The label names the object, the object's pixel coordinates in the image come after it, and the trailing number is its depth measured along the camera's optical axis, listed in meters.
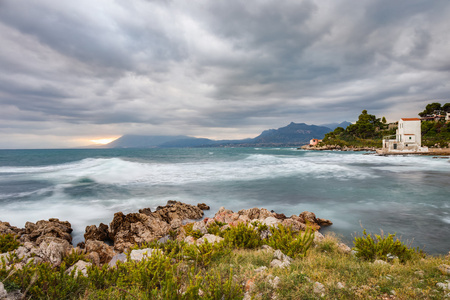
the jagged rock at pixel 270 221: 8.24
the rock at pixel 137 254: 5.30
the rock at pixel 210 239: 6.59
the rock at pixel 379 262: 4.90
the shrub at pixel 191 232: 7.73
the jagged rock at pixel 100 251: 7.12
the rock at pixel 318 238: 7.07
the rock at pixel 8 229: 9.23
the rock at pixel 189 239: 7.06
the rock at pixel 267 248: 6.23
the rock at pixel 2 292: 3.16
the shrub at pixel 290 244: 5.74
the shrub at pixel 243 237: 6.80
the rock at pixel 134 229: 8.53
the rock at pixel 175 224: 10.09
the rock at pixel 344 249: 6.45
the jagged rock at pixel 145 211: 12.02
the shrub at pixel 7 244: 6.49
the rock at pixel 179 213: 11.64
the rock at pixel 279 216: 11.00
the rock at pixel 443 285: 3.75
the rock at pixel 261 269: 4.56
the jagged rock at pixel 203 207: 14.98
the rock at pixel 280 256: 5.28
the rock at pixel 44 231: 8.70
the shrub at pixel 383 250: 5.73
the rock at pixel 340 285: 3.83
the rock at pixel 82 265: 5.00
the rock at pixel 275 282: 3.89
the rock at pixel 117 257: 7.21
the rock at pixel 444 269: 4.34
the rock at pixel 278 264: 4.76
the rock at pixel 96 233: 9.37
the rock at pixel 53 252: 5.64
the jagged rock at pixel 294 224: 8.66
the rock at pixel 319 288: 3.72
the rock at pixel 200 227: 8.39
